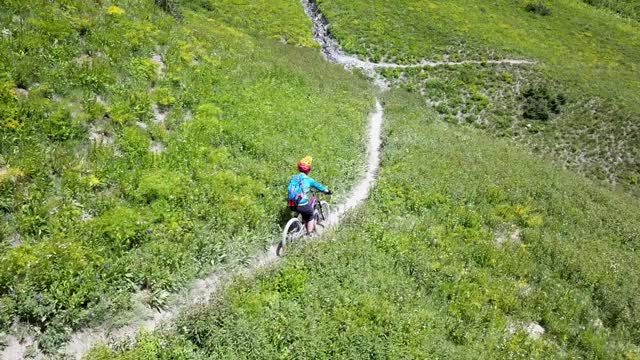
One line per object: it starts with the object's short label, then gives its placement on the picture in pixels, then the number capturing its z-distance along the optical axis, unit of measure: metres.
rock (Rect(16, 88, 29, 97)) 14.11
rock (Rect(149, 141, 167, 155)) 15.51
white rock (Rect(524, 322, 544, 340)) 12.72
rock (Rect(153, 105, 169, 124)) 17.00
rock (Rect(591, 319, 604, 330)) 13.89
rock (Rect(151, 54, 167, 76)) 19.42
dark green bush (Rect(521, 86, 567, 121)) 40.22
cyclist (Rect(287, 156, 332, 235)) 13.34
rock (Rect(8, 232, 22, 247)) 10.40
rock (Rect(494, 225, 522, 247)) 17.27
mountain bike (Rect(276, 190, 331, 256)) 13.34
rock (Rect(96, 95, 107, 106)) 15.85
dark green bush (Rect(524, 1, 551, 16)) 65.38
